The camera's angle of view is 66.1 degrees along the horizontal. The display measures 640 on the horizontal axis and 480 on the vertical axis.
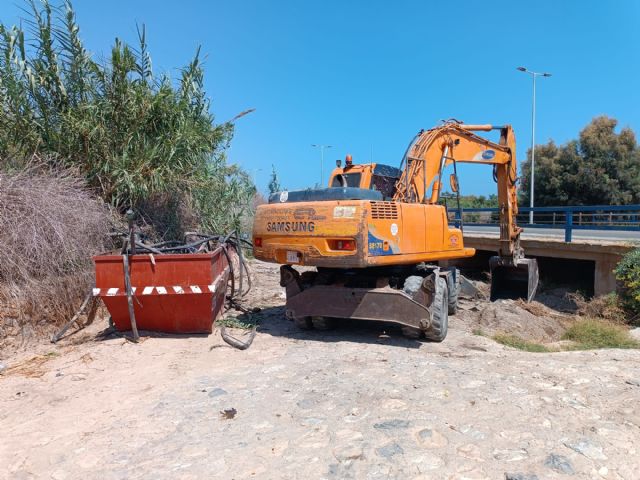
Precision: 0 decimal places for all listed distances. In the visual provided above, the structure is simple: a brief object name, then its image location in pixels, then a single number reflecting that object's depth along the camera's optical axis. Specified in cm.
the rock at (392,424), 385
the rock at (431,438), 355
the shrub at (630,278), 975
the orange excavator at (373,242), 598
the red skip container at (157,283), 615
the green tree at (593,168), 2748
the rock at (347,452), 339
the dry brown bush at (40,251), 672
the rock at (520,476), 308
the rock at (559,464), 318
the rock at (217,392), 464
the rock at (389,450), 341
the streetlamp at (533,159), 2575
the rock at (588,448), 337
